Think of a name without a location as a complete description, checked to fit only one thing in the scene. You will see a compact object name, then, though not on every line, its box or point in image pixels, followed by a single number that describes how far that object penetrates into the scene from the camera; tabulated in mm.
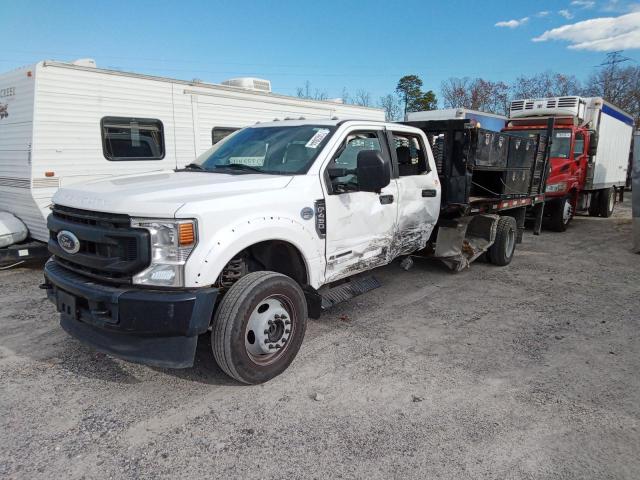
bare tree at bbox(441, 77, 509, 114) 41156
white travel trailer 6289
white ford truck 2924
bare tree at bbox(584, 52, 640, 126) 37375
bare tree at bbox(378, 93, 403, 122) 40406
